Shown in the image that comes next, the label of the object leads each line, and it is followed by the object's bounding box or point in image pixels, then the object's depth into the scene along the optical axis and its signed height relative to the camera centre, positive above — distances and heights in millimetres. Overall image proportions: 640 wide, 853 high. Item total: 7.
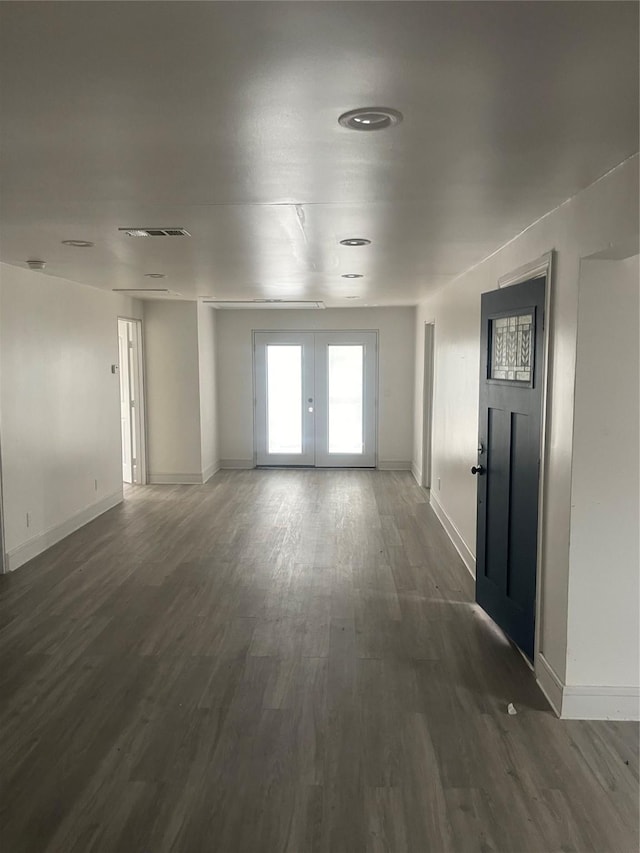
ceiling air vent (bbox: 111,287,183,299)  6573 +810
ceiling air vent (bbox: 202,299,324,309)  7914 +817
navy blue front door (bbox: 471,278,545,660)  3281 -510
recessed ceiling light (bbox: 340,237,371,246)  3758 +757
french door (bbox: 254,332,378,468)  9227 -456
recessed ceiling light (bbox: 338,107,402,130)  1777 +718
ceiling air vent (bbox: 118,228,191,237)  3434 +737
